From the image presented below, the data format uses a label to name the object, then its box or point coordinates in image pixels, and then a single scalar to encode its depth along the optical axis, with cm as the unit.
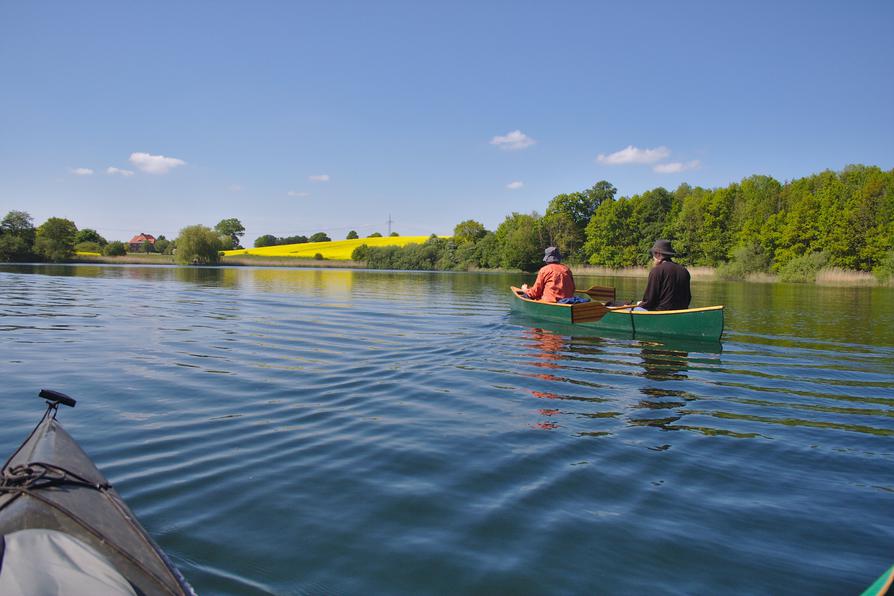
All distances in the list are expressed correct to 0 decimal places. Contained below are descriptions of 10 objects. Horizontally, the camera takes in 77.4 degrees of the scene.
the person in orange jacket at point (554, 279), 1456
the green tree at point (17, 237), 7425
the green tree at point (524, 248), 8256
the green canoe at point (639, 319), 1138
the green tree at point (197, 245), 7719
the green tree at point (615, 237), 7707
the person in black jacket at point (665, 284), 1182
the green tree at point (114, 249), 8519
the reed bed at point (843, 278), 4078
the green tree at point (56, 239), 7744
